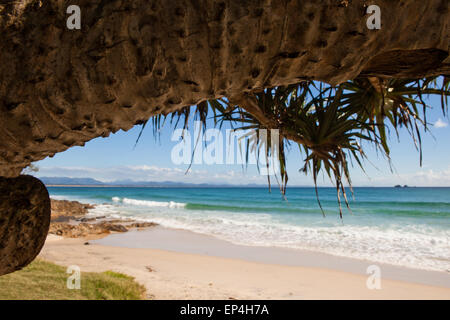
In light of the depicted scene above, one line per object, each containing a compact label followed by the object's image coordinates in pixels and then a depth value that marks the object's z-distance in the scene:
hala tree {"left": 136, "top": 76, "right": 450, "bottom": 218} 2.16
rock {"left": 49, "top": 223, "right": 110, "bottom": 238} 12.61
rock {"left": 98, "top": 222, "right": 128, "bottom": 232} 14.07
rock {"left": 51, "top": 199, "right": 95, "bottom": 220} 20.08
